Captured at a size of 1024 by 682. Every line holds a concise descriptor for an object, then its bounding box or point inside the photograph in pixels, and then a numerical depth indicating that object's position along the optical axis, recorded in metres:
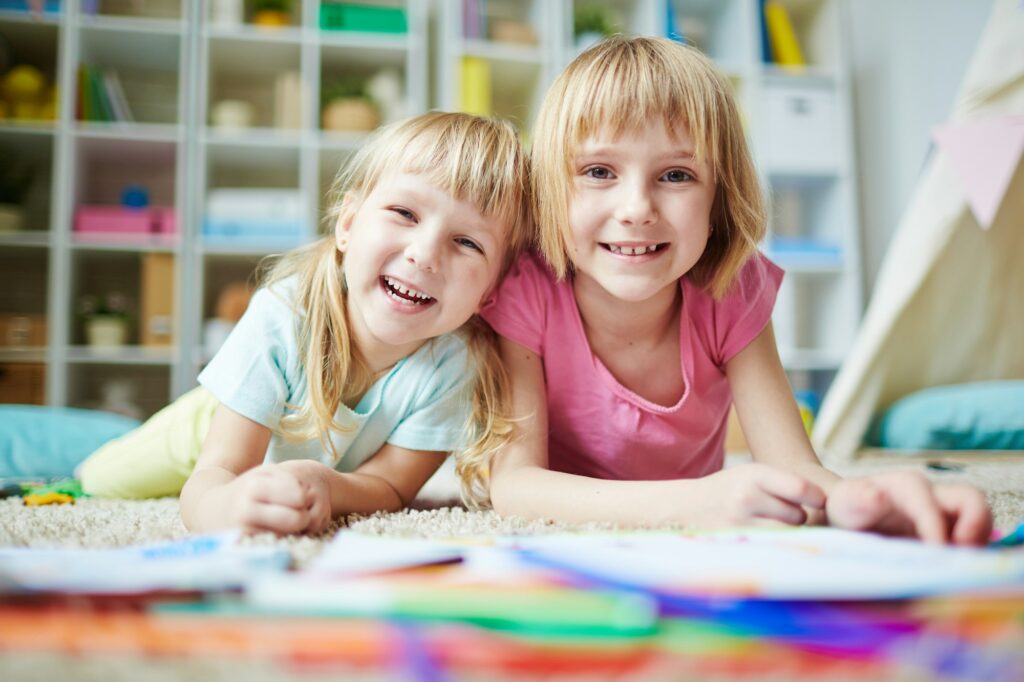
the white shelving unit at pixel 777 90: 2.55
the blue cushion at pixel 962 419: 1.59
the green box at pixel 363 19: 2.50
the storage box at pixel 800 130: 2.68
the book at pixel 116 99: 2.40
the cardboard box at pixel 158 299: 2.36
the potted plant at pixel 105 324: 2.32
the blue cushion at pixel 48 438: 1.35
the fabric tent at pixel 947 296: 1.55
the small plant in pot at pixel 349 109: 2.49
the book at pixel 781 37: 2.71
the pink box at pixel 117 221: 2.35
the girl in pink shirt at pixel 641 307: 0.75
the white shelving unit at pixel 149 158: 2.31
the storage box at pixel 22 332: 2.27
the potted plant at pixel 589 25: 2.60
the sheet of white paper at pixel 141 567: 0.36
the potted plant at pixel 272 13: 2.50
